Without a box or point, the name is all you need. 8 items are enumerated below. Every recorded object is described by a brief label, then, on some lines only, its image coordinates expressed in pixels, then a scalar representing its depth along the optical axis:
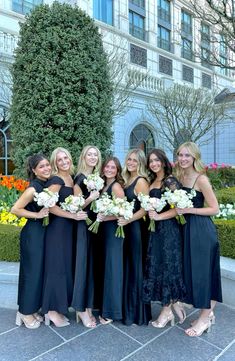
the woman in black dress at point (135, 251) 3.72
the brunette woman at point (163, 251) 3.57
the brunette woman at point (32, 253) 3.69
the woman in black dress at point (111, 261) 3.67
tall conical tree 6.12
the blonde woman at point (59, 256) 3.69
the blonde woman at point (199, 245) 3.52
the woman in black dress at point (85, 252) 3.70
